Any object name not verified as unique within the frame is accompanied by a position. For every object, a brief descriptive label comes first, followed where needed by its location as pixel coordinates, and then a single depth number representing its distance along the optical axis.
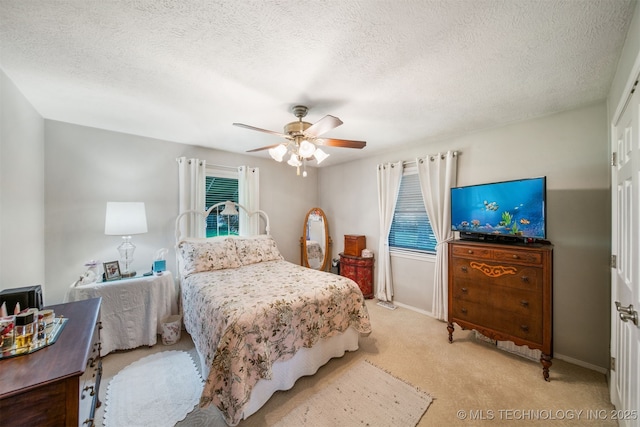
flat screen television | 2.15
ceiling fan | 1.97
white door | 1.18
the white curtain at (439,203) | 3.07
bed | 1.59
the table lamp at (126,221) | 2.45
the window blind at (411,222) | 3.48
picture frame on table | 2.52
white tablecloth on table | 2.33
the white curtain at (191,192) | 3.26
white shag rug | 1.66
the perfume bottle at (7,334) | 1.05
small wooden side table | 3.96
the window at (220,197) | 3.63
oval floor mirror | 4.58
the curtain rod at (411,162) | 3.14
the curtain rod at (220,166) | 3.30
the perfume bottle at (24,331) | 1.07
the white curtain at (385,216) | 3.72
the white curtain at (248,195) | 3.87
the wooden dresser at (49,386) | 0.83
